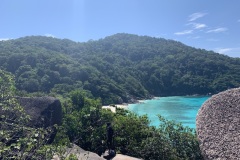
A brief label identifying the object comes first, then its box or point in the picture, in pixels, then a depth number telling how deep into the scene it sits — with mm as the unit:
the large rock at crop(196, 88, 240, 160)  4454
